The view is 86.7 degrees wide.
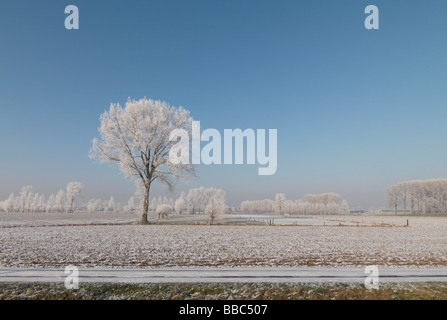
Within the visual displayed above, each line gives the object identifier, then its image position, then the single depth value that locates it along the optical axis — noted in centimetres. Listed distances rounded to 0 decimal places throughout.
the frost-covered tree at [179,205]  10582
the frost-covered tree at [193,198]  14600
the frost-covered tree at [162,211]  6184
